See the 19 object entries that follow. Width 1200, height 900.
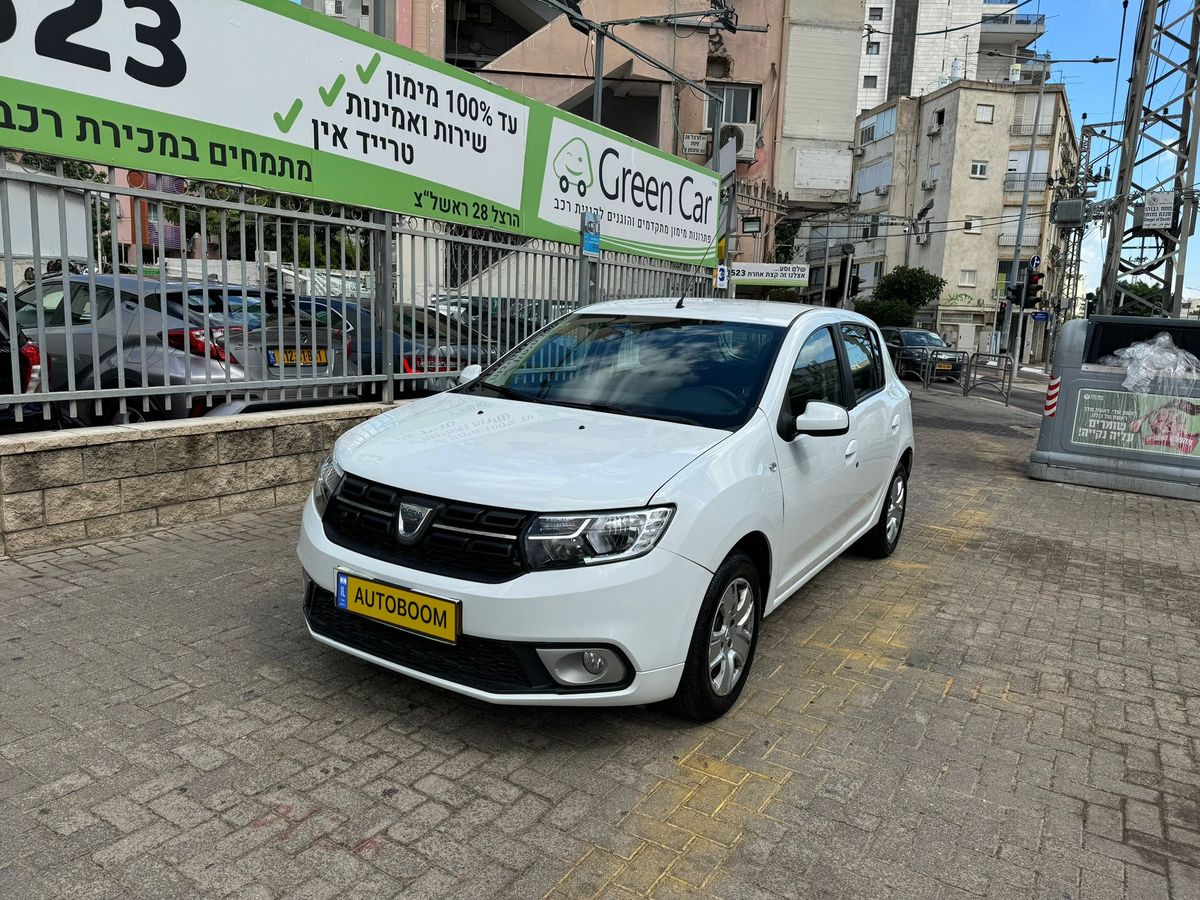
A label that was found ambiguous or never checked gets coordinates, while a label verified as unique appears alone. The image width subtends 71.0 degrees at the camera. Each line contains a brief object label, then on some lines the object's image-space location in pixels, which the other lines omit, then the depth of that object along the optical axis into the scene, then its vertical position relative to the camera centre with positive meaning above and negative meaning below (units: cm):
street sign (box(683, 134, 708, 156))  2262 +477
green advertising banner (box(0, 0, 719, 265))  468 +135
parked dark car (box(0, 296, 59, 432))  462 -45
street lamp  2581 +665
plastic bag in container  861 -27
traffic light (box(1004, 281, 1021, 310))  2528 +128
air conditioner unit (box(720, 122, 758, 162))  2337 +525
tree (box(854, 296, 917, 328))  4550 +103
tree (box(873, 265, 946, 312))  4788 +257
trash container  866 -71
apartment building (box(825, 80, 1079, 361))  4912 +876
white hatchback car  284 -74
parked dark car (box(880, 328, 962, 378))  2431 -59
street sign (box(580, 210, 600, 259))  923 +93
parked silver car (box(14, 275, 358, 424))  488 -27
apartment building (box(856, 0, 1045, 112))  6512 +2276
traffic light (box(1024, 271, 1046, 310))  2386 +136
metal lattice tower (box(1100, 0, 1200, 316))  1420 +322
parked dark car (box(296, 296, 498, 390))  643 -27
